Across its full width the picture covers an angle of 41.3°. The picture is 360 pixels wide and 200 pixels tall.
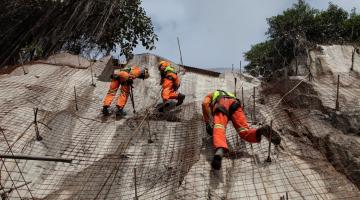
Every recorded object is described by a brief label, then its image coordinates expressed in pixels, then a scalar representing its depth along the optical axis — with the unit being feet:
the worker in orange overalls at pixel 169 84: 29.32
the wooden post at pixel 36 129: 23.17
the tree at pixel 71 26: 42.70
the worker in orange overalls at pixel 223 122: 20.44
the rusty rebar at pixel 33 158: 12.82
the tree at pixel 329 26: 45.03
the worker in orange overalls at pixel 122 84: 28.76
